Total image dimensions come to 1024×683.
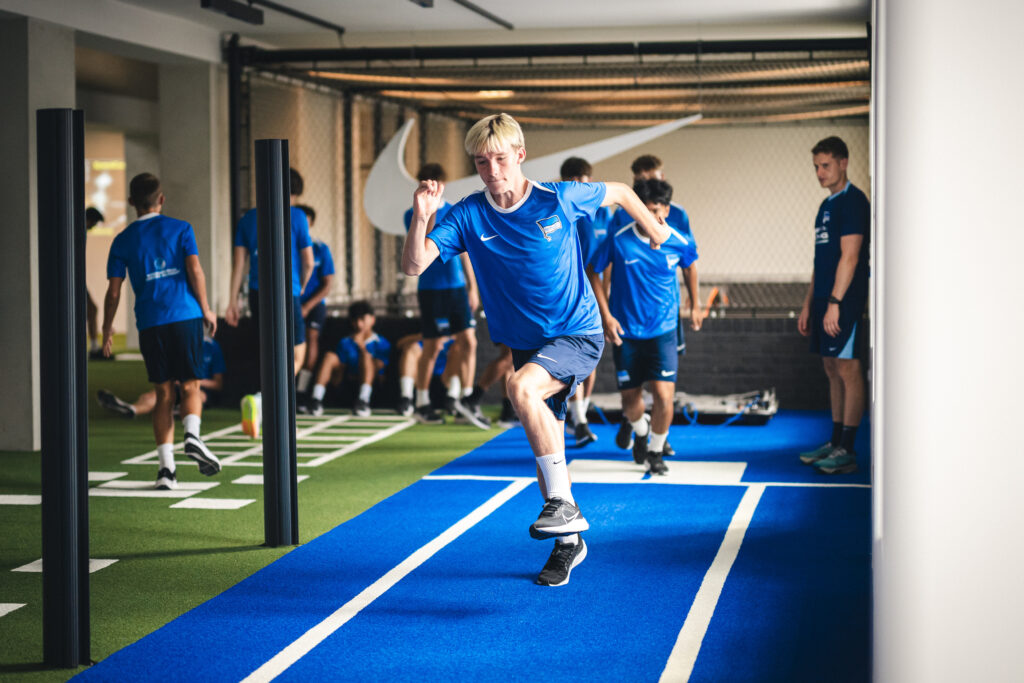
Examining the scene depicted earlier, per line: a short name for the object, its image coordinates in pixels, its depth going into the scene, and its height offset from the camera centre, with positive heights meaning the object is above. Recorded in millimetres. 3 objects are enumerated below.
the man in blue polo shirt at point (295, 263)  8031 +257
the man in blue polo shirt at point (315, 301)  9383 -5
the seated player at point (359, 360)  10023 -513
